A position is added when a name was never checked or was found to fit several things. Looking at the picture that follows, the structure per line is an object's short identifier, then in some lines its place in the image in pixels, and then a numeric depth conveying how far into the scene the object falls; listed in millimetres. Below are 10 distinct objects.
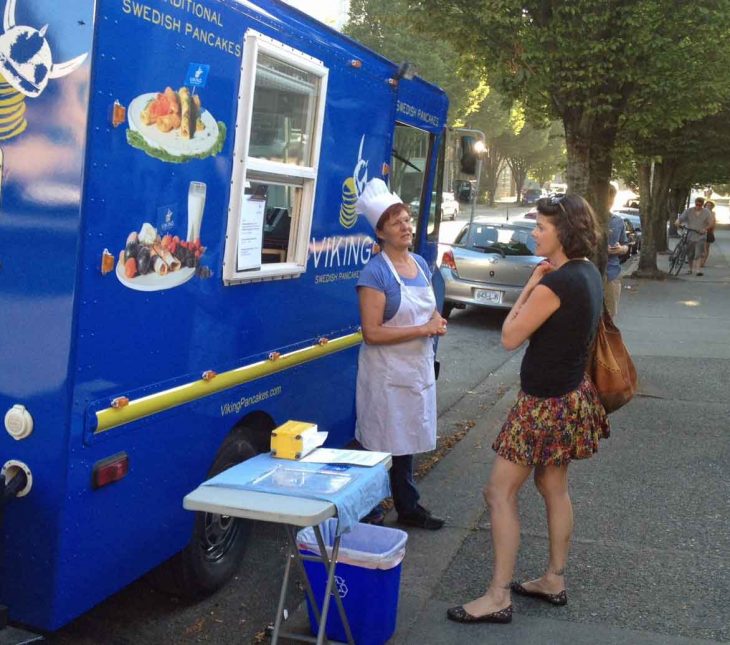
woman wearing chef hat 4293
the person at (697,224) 21125
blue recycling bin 3510
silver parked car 12750
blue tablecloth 2953
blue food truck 2898
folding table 2793
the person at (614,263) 9505
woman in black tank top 3660
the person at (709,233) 21448
